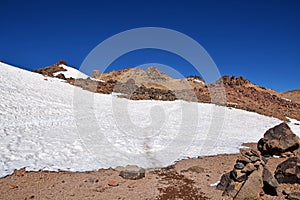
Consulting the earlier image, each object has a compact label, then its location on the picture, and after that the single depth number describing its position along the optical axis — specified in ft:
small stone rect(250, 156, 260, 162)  29.37
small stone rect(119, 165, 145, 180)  31.68
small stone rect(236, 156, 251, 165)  29.23
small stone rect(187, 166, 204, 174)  35.77
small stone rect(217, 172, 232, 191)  28.91
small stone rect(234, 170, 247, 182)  27.32
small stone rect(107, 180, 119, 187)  29.09
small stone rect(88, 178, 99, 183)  29.76
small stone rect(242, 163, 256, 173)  27.68
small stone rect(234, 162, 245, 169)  28.19
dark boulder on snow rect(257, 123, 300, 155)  45.16
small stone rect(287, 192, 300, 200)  25.00
